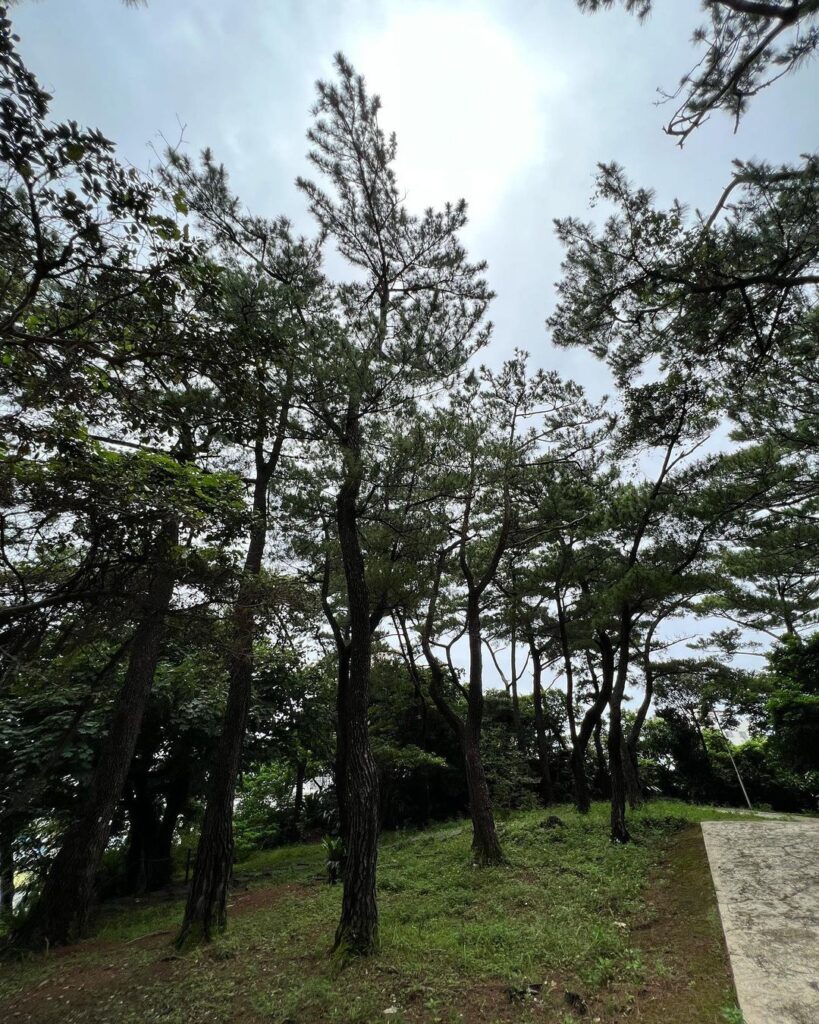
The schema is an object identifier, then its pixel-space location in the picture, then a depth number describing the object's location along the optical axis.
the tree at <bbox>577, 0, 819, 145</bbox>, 2.87
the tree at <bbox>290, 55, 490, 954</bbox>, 5.05
